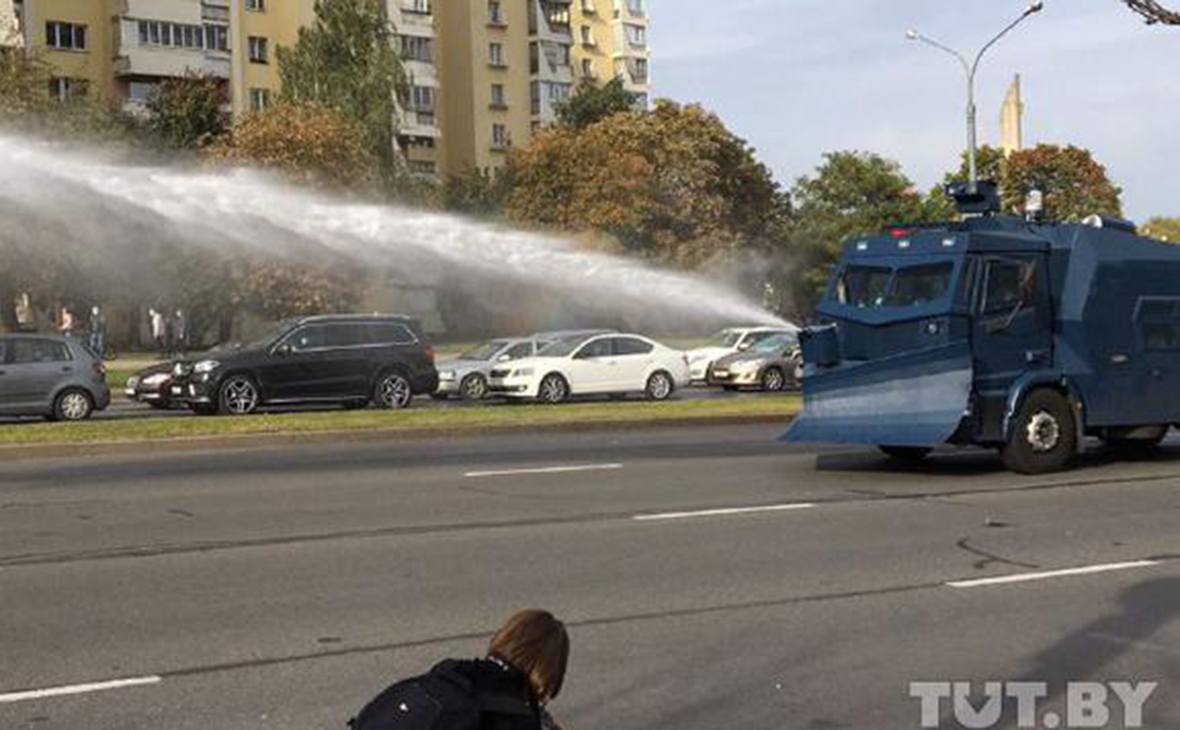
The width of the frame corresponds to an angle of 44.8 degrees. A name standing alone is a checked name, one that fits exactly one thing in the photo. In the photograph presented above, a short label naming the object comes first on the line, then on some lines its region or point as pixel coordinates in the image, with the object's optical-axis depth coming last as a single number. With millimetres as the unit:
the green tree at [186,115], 54625
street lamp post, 36625
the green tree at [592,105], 80000
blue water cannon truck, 14203
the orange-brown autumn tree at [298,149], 42969
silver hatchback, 24223
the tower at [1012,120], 55781
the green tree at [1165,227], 86650
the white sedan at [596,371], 29766
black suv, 25484
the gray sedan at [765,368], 34250
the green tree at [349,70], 62156
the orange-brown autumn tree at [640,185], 57656
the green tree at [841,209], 65000
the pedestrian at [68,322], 51081
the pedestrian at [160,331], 54112
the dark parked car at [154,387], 27328
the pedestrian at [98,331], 46512
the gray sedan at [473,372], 31531
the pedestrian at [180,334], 54856
